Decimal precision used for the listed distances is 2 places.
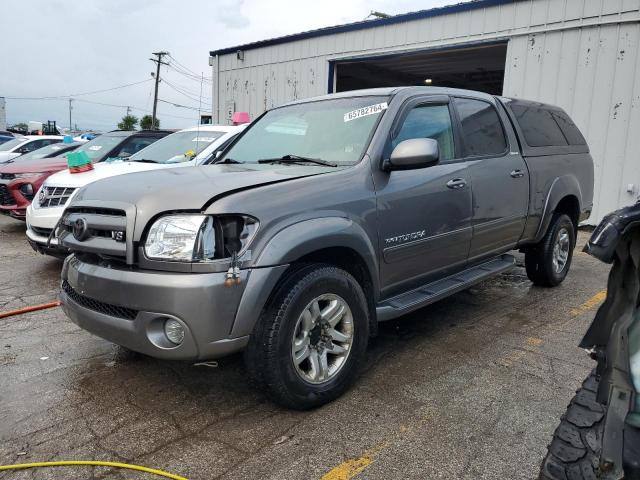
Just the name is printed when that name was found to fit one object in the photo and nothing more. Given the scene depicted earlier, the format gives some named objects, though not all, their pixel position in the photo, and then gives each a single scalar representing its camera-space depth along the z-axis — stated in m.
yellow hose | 2.28
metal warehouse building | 8.50
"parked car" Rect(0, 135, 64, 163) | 13.23
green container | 6.09
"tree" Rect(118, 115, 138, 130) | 66.95
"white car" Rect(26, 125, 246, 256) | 5.62
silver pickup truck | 2.43
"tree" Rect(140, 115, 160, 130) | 60.54
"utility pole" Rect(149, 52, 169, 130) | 46.94
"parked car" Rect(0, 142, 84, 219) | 7.29
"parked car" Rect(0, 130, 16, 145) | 20.33
